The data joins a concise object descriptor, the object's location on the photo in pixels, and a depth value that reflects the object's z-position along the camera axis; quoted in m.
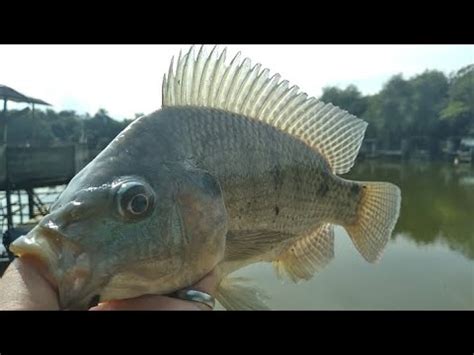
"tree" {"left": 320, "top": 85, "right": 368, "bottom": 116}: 35.60
